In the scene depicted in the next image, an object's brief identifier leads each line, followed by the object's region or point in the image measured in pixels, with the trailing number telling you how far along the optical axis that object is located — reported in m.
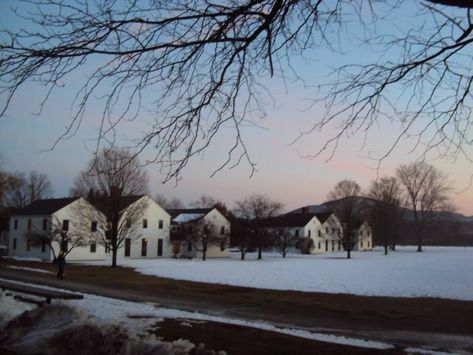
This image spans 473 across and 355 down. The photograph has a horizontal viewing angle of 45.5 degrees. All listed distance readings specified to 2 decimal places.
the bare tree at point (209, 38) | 6.55
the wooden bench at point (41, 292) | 16.00
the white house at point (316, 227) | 113.94
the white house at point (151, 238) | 79.94
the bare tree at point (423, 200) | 121.94
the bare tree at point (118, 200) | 53.47
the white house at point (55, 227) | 60.40
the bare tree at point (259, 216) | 87.88
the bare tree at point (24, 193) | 118.11
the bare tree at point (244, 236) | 87.44
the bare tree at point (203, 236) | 83.24
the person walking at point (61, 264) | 36.19
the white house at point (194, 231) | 85.44
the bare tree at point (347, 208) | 98.65
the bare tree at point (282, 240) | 92.06
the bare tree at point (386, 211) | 113.44
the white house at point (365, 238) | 128.38
